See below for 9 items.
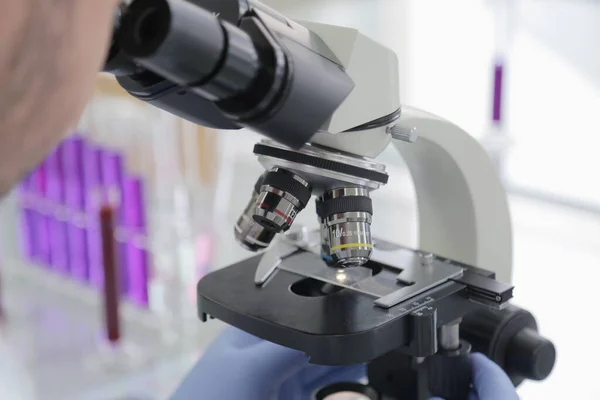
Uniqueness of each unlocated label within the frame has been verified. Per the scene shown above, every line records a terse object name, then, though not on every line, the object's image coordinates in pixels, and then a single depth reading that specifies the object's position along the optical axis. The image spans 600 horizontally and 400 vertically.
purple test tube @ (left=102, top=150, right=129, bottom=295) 1.66
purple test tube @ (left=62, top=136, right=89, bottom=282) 1.72
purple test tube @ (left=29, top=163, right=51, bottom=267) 1.82
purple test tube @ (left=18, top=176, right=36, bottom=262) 1.86
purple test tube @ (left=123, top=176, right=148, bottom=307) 1.64
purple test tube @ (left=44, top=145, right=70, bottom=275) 1.78
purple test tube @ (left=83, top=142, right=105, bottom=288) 1.68
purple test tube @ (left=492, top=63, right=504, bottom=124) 1.56
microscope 0.56
